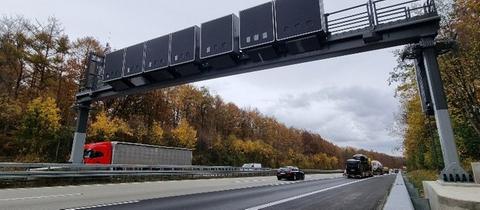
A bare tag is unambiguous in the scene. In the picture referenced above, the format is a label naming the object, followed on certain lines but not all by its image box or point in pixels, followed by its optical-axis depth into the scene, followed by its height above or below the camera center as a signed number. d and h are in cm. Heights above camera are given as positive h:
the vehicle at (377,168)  6088 +205
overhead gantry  1256 +609
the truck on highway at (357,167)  4169 +157
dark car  3241 +60
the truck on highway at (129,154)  2717 +225
